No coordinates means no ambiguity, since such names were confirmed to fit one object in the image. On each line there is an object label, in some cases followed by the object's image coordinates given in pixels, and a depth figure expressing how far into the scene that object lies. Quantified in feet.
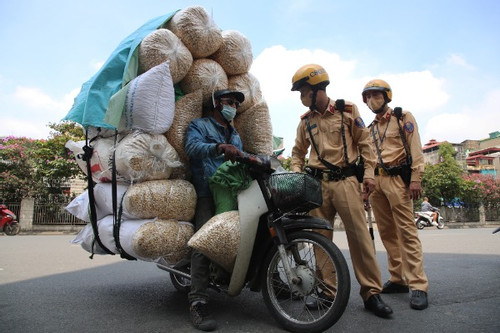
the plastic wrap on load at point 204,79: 10.96
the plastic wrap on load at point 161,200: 9.30
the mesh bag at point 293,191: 8.08
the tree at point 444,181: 92.58
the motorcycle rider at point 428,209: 65.36
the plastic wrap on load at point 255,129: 12.21
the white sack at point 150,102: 9.46
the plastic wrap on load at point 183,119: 10.28
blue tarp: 10.43
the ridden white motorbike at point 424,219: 64.64
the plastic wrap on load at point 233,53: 11.82
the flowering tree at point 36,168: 56.44
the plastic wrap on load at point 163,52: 10.21
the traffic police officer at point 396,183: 11.13
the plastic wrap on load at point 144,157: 9.46
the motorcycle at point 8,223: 45.13
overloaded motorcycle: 8.05
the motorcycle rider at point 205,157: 8.54
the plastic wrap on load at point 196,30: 10.89
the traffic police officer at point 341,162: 9.60
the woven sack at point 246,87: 12.05
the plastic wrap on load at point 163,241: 8.93
